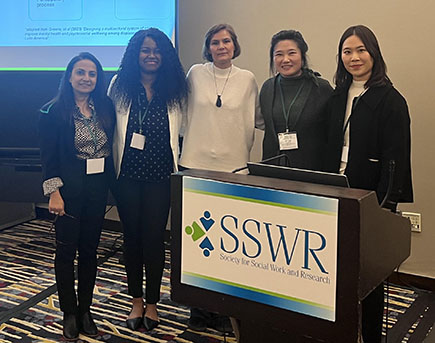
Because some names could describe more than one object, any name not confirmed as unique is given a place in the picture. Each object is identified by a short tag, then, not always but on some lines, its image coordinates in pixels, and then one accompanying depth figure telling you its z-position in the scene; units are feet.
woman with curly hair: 7.69
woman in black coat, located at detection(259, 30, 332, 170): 7.47
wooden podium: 3.93
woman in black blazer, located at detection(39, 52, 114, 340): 7.34
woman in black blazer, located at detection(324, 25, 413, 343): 6.26
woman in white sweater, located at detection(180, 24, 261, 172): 7.77
